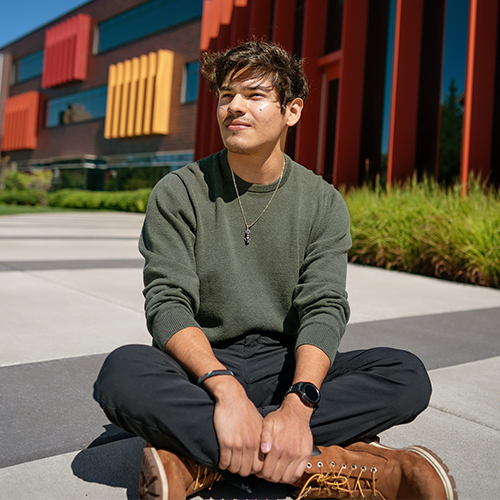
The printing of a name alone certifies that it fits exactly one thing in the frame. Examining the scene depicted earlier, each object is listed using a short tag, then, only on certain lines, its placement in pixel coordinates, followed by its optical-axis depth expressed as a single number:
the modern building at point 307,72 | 9.23
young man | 1.54
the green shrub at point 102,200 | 22.88
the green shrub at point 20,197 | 25.02
